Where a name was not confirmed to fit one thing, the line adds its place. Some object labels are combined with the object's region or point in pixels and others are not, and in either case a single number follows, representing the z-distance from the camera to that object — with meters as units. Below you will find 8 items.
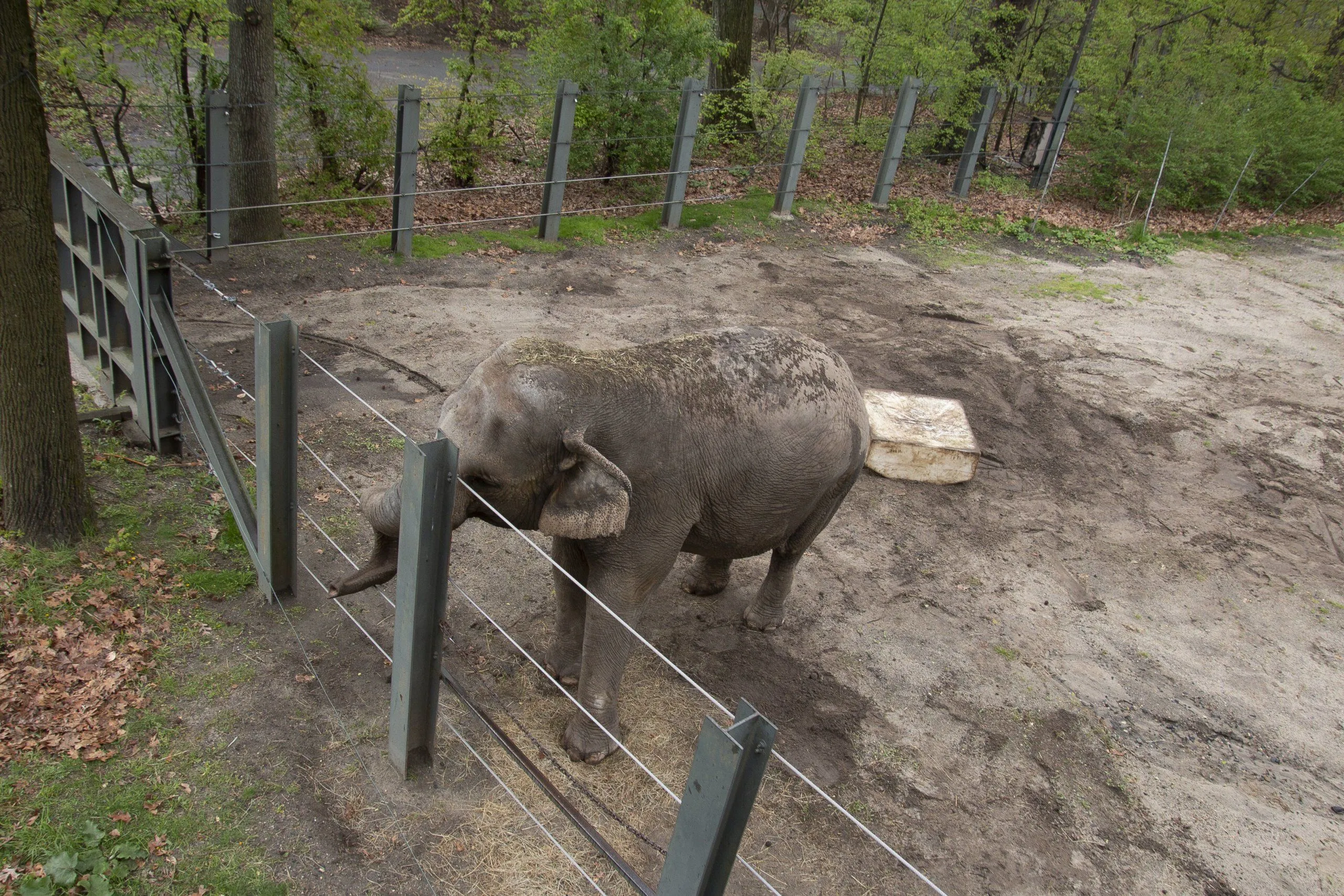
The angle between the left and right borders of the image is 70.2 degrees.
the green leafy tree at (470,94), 12.13
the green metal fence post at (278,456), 4.16
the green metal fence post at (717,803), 2.28
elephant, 3.88
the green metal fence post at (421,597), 3.33
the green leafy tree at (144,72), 8.20
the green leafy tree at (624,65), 12.69
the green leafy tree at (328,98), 10.34
